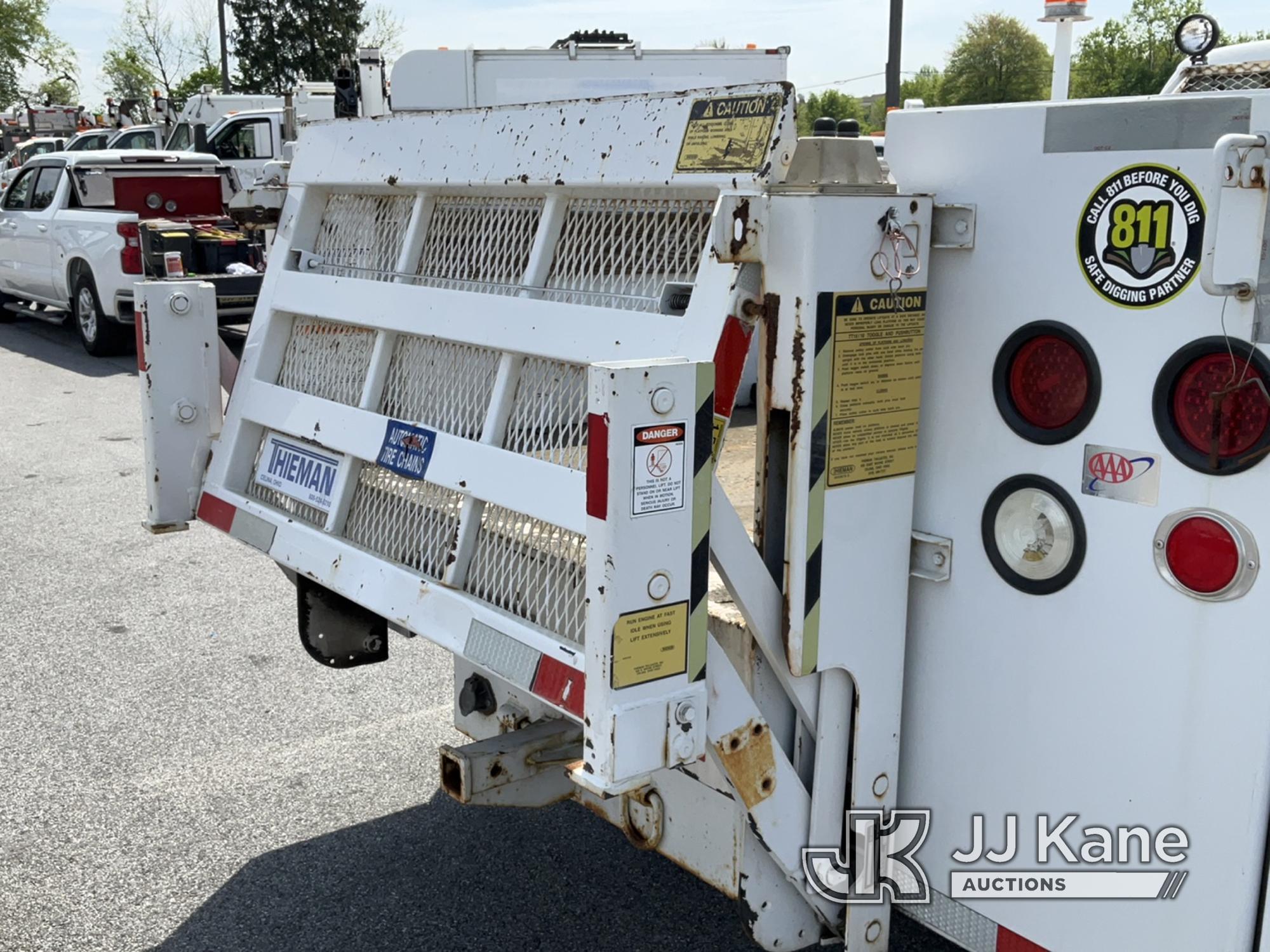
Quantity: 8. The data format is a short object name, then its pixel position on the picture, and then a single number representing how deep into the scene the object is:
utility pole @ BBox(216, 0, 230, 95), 34.47
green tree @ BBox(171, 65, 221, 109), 46.12
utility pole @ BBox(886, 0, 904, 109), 15.02
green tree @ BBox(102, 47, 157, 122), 52.41
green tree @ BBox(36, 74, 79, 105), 61.19
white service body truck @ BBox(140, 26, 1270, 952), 2.01
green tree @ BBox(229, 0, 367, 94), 44.59
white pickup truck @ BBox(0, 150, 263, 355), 13.02
